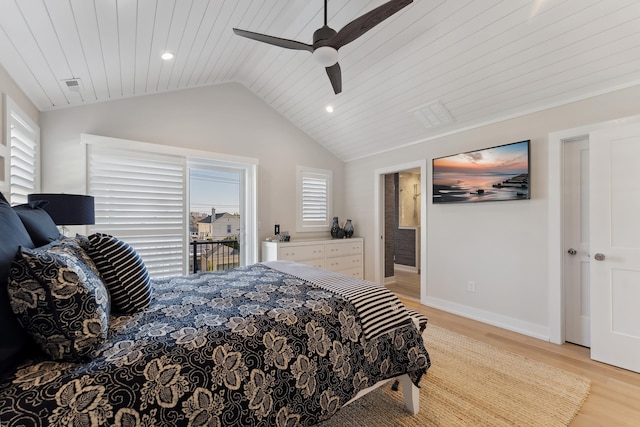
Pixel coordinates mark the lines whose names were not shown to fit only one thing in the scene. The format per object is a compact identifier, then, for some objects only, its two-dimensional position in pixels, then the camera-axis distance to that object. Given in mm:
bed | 925
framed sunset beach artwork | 3174
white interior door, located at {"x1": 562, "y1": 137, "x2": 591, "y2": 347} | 2867
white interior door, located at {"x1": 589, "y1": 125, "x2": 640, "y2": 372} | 2412
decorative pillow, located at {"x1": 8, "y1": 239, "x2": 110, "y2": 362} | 940
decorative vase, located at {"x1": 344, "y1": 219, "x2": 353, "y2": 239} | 5207
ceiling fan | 1882
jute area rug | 1794
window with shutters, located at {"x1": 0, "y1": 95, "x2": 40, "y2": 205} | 2143
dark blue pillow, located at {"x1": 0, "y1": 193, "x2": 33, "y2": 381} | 885
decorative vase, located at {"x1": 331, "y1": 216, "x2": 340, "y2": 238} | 5186
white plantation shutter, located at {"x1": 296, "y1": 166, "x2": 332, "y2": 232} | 4961
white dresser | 4250
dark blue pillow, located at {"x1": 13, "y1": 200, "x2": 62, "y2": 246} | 1428
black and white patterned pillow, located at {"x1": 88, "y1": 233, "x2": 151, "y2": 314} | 1449
